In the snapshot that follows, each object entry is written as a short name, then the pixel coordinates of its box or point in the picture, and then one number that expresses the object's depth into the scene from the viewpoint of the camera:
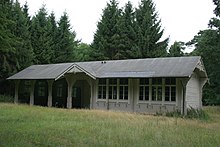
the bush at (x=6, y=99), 32.94
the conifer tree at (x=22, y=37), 35.31
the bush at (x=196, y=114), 21.61
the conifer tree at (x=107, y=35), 44.22
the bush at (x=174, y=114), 21.39
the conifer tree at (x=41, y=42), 39.62
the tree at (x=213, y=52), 30.45
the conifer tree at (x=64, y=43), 43.55
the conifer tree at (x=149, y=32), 41.28
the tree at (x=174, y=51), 43.17
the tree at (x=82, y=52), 46.00
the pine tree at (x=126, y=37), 42.55
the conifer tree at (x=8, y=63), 33.62
